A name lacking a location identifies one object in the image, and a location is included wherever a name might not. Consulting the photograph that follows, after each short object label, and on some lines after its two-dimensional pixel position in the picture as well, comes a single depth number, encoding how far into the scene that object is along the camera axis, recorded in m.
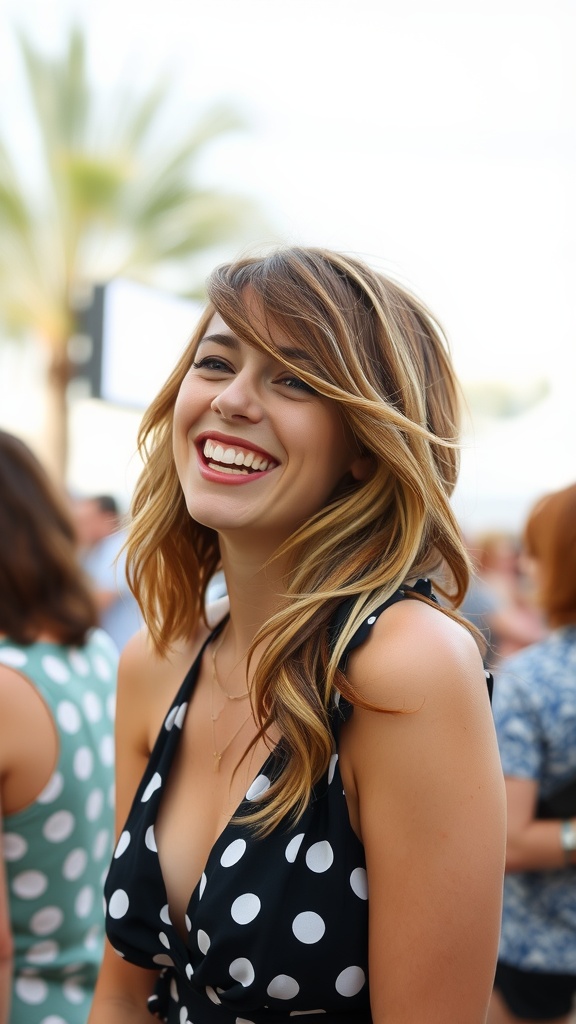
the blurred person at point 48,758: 2.41
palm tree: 13.84
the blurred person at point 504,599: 5.91
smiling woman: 1.56
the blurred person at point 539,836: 2.80
